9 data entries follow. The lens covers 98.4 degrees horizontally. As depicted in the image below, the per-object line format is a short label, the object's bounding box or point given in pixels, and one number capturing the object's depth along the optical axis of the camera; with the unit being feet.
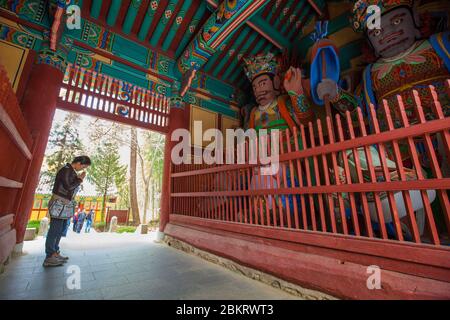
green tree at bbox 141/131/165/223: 47.96
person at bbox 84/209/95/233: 35.91
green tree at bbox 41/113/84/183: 41.75
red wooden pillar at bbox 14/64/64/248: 9.70
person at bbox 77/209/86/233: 32.51
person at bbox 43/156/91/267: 8.57
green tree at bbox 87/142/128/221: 50.75
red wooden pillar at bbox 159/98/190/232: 15.03
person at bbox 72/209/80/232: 31.52
